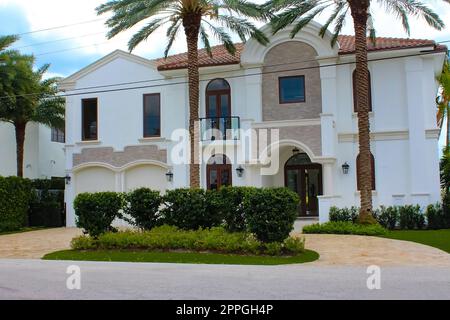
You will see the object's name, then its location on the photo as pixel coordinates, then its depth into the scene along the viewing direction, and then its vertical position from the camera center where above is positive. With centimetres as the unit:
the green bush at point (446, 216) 2033 -118
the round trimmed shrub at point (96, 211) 1652 -57
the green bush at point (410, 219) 2045 -127
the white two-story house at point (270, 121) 2202 +320
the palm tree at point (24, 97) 2556 +527
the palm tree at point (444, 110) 3160 +495
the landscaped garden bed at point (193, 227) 1410 -112
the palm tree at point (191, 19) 1966 +681
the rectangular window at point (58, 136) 3509 +401
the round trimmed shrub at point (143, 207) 1684 -49
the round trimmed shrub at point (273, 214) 1421 -67
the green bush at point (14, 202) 2372 -35
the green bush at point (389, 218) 2055 -122
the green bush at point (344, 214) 2075 -104
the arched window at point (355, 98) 2273 +396
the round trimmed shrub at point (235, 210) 1584 -61
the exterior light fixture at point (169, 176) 2481 +75
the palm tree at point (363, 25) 1953 +621
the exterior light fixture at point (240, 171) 2348 +88
